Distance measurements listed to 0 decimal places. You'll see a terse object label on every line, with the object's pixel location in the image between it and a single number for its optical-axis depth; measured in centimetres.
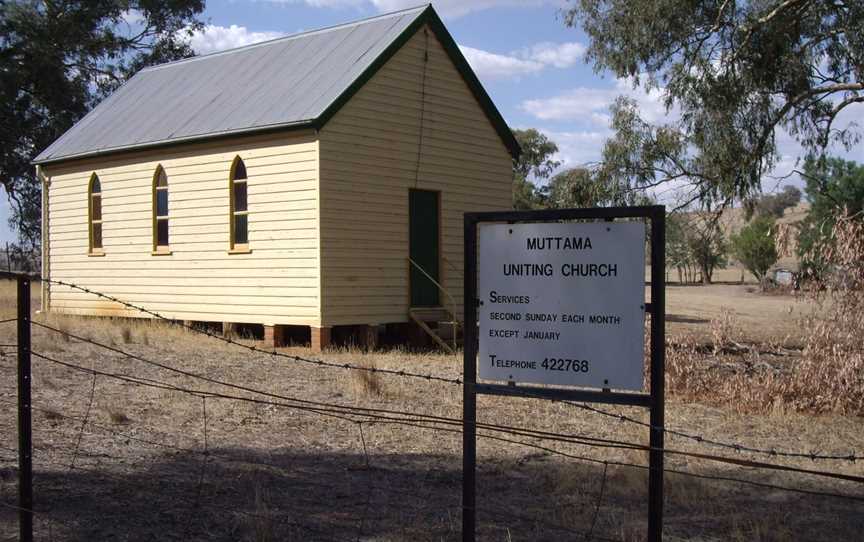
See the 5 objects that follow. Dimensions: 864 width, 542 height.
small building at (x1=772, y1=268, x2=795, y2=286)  5460
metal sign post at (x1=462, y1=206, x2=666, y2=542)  492
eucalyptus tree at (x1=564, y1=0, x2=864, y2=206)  1938
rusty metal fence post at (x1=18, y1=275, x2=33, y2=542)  572
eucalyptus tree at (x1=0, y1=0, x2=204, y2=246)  3878
